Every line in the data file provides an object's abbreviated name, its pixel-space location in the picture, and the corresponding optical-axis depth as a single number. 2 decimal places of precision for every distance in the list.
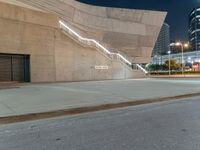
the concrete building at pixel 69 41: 15.29
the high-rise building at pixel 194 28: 93.65
